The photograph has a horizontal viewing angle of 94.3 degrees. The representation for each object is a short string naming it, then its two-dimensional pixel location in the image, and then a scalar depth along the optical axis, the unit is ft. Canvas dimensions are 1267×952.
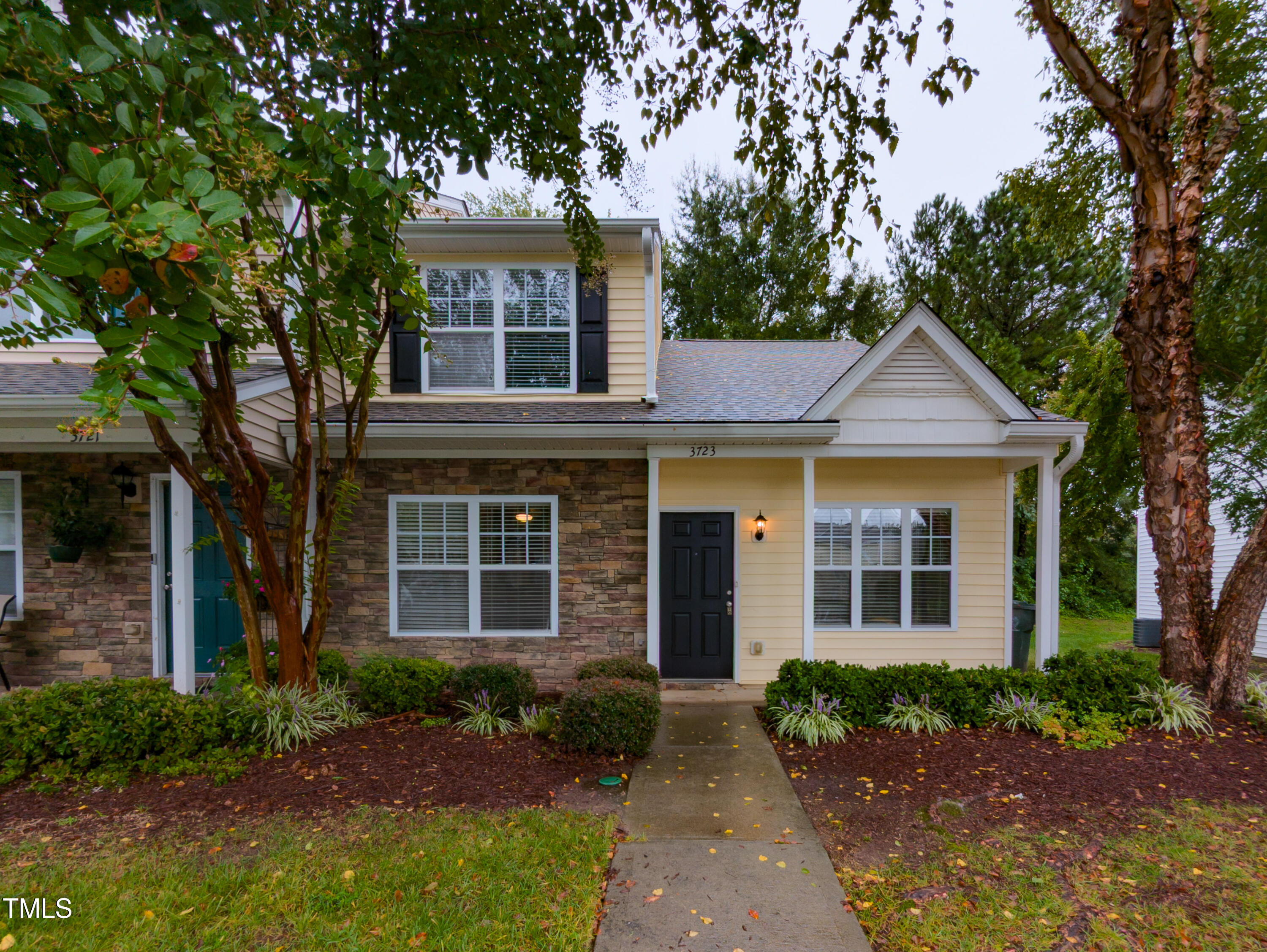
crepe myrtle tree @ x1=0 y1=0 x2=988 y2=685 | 6.72
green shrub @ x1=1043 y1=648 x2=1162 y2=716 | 17.11
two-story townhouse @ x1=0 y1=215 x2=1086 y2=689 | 20.16
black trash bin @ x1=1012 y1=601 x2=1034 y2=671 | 25.75
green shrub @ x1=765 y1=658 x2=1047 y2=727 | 17.42
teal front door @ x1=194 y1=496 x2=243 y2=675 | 20.98
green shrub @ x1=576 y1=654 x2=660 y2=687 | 17.69
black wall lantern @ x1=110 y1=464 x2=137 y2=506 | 19.92
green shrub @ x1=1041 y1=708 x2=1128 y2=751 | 15.75
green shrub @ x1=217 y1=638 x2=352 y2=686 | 16.29
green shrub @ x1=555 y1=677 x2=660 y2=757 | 15.06
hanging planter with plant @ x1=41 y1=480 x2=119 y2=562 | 19.34
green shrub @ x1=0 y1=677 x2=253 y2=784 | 13.85
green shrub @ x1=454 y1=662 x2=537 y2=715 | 17.47
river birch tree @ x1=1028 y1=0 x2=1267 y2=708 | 16.63
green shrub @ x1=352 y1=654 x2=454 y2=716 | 17.78
